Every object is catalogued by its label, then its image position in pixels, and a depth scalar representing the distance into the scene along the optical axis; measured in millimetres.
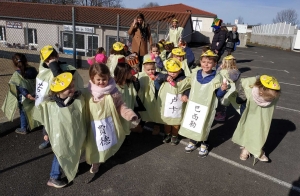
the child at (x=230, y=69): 5008
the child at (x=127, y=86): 3543
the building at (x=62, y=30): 20152
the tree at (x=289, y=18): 64562
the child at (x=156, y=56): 5301
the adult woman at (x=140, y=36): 5840
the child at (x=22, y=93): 3902
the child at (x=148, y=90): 4066
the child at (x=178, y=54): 4914
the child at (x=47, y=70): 3551
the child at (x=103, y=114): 2893
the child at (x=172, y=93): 3820
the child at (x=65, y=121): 2650
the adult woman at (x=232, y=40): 10094
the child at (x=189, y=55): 6734
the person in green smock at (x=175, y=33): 8398
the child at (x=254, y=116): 3526
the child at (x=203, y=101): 3635
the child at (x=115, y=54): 4732
